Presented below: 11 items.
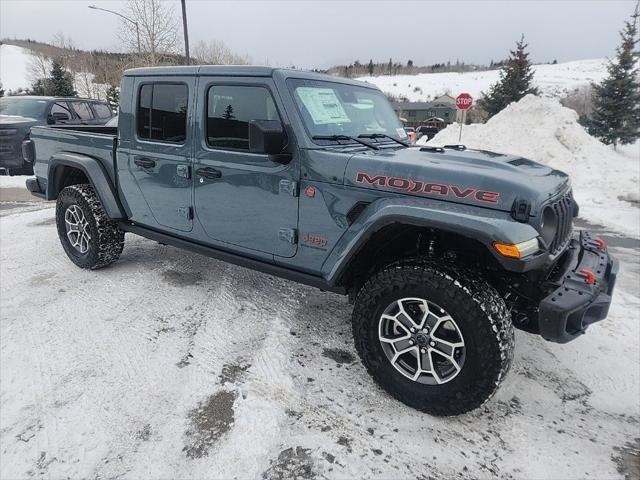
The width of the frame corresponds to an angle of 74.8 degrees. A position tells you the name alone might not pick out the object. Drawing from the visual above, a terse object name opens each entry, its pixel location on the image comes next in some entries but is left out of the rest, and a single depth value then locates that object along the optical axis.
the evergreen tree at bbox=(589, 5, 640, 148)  18.53
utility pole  17.09
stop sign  13.91
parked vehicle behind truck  9.29
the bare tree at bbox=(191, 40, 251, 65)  37.25
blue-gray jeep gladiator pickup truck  2.22
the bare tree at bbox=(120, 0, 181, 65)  21.41
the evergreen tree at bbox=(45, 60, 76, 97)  34.12
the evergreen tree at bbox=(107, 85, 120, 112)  30.11
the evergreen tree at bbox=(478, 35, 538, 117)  22.02
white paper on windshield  2.91
